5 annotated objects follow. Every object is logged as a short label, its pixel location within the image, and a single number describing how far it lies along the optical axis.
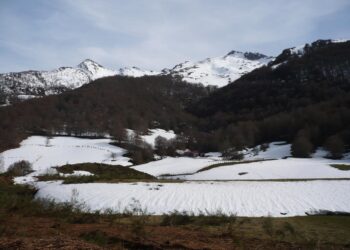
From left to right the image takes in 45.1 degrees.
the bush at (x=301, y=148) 97.12
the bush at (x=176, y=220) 14.89
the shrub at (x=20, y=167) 39.91
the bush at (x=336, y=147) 91.94
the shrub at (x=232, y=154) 101.14
